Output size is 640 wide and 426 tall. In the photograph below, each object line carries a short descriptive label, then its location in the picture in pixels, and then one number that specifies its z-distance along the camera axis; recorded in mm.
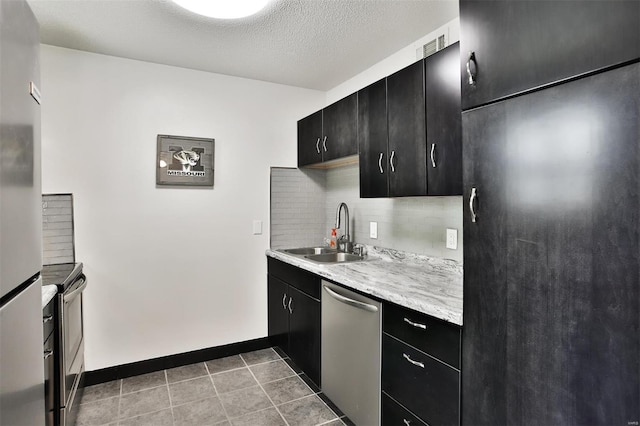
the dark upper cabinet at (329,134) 2653
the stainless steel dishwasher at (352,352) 1900
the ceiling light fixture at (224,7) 1894
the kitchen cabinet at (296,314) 2525
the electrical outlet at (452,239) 2236
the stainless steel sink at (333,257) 3053
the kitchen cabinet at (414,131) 1828
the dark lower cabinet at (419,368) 1421
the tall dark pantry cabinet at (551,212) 911
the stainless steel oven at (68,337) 1924
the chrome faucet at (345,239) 3178
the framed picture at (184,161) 2912
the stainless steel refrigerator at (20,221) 780
